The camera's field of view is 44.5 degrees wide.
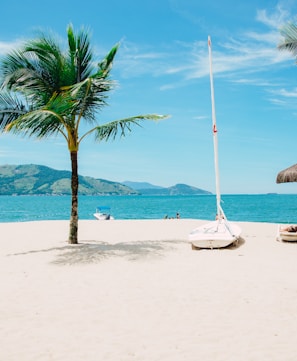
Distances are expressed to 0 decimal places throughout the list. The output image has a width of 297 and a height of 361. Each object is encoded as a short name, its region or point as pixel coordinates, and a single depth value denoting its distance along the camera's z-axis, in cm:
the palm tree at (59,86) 1148
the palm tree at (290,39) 1409
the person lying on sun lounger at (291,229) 1291
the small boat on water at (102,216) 3799
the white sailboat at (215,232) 1133
